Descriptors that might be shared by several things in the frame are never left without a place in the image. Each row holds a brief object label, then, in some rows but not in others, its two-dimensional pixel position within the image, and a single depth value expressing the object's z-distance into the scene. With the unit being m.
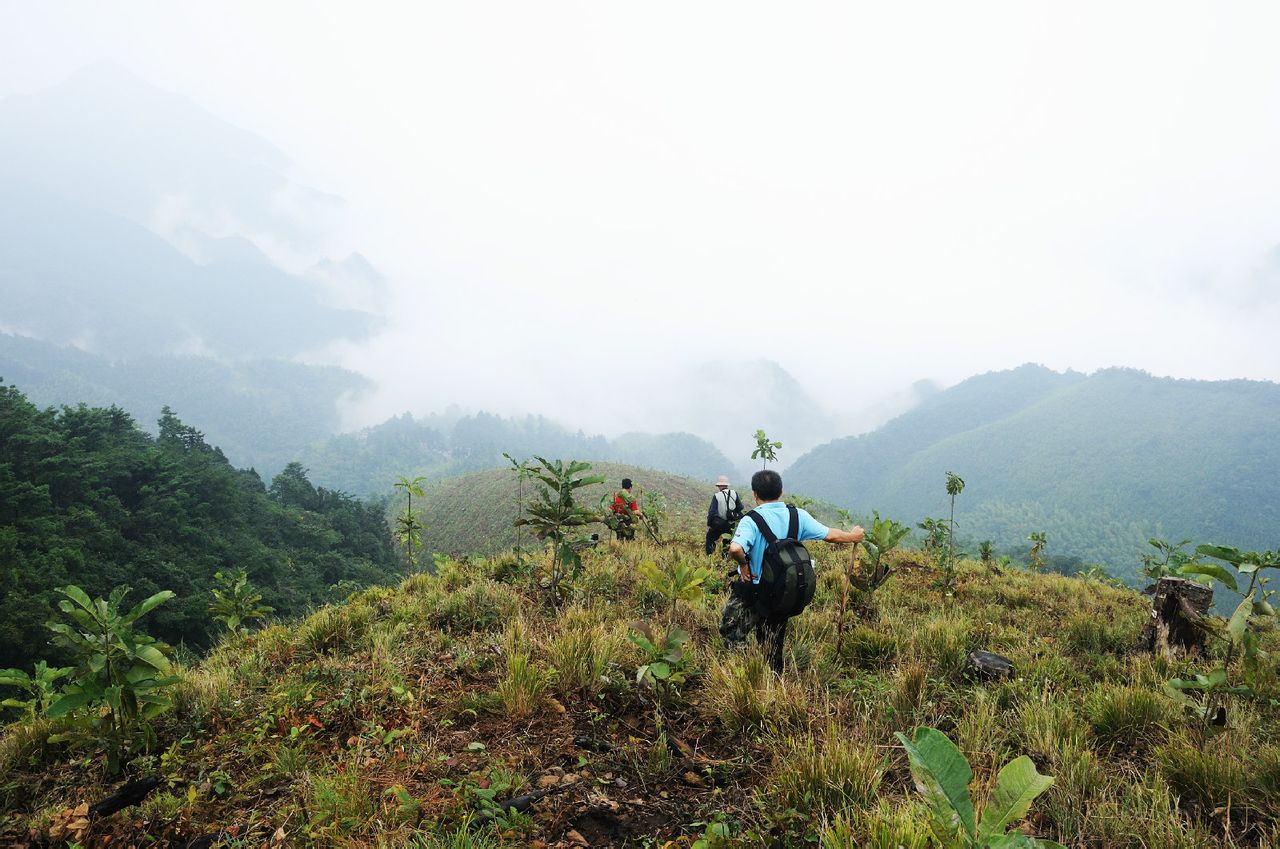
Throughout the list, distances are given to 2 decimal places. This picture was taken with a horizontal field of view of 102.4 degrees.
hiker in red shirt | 11.04
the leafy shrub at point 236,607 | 6.84
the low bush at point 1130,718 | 3.67
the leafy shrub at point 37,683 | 3.60
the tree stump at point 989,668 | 4.84
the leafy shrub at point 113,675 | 3.36
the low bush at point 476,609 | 5.83
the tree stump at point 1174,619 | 5.85
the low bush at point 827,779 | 2.77
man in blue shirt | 4.42
